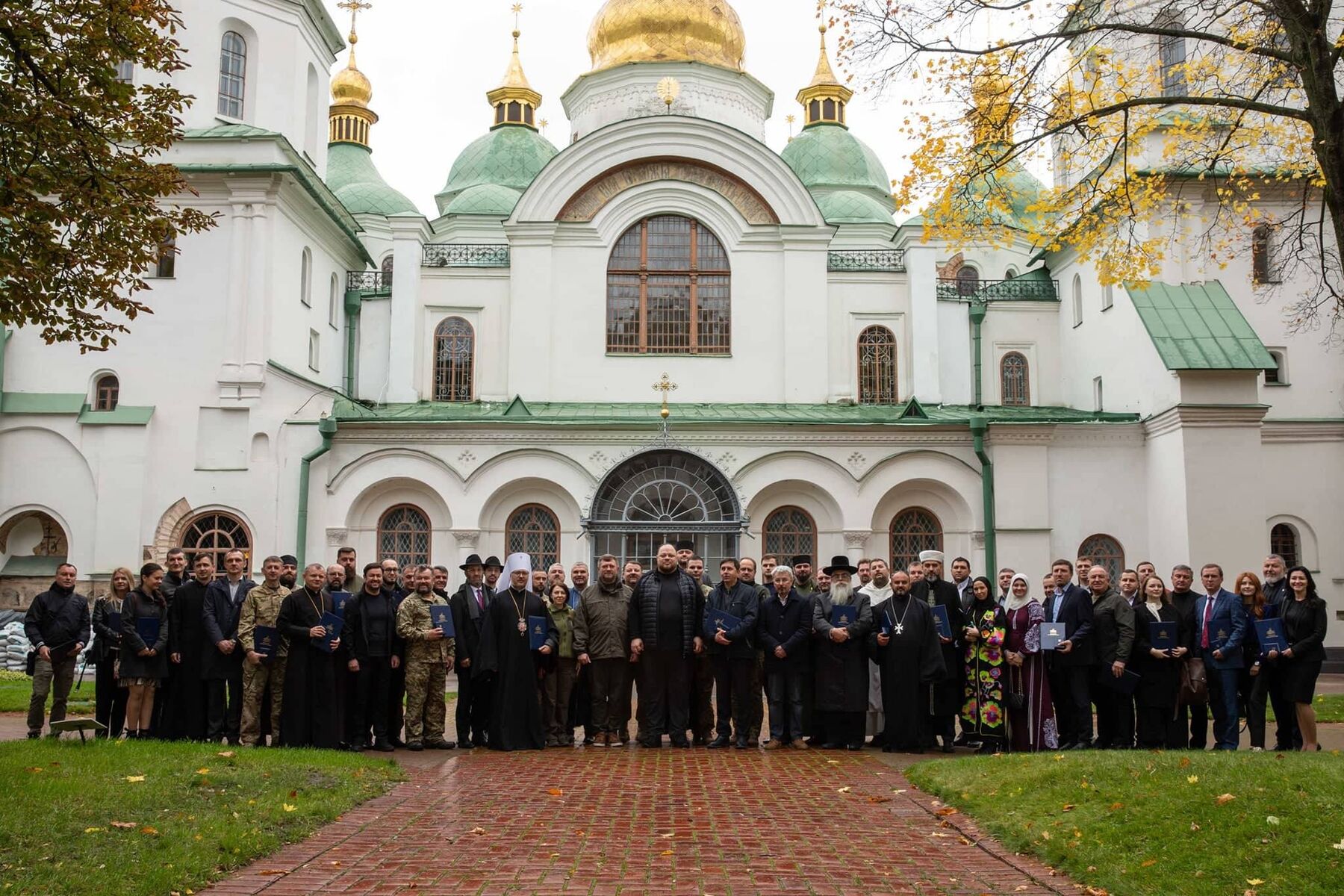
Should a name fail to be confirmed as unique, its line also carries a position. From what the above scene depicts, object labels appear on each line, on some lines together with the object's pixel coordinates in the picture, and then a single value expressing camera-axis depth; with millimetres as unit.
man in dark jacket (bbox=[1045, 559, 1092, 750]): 11836
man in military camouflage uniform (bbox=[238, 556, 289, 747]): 11805
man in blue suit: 11539
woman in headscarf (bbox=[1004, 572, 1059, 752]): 11922
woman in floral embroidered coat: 11977
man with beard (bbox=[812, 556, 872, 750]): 12391
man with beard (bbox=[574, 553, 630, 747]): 12742
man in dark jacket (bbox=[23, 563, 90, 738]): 11711
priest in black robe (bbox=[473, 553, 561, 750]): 12320
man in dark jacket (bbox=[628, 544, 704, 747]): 12602
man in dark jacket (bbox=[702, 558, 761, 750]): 12508
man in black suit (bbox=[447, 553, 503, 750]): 12664
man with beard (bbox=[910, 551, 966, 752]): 12383
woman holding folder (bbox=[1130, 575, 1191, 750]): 11758
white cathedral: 21906
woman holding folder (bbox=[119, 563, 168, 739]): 11586
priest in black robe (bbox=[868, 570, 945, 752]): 12195
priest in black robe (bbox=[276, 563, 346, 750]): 11719
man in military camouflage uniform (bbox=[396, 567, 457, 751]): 12367
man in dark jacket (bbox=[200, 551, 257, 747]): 11812
